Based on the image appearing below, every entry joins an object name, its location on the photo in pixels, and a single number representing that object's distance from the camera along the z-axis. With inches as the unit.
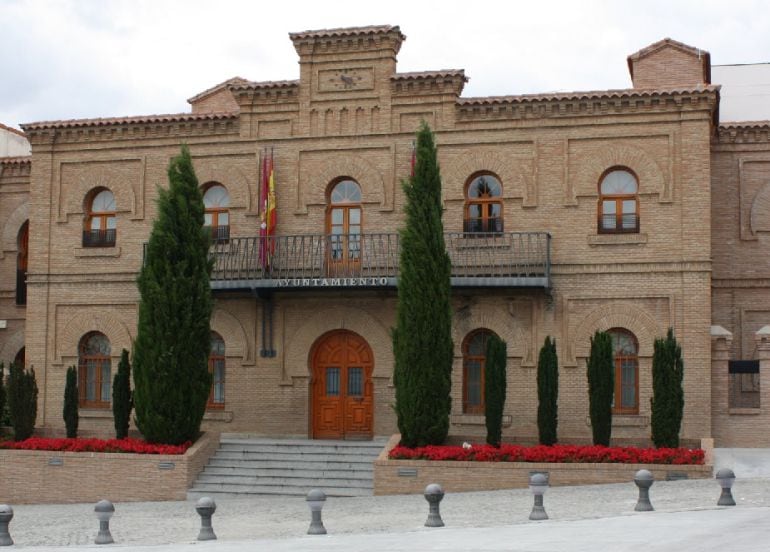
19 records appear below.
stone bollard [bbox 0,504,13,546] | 716.7
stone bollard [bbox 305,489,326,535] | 727.7
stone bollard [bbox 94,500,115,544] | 721.0
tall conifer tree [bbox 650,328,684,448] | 976.9
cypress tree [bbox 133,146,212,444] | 1027.9
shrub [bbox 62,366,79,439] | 1131.3
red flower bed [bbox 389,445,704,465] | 933.2
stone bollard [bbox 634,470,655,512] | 745.6
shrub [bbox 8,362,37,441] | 1117.7
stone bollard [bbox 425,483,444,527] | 725.3
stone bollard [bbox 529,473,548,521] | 750.5
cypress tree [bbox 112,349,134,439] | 1101.7
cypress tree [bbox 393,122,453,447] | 992.2
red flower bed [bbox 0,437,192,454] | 1019.9
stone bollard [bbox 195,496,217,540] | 709.3
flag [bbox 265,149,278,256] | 1133.7
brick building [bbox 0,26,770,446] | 1063.6
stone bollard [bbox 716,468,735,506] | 764.6
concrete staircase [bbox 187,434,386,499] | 1002.7
